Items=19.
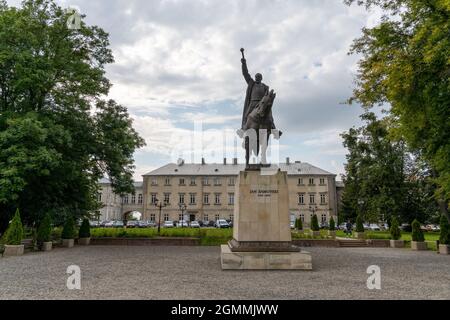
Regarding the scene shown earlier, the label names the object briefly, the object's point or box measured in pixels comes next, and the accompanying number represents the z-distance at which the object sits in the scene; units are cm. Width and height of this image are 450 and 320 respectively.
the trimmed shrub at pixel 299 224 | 3701
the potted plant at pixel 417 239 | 2084
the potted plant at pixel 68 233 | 1981
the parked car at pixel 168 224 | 5709
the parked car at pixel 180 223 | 6234
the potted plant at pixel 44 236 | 1730
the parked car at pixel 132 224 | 5704
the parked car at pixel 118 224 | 5816
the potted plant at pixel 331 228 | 3151
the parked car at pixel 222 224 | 5531
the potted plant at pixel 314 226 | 3226
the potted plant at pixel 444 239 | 1820
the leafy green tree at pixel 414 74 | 1252
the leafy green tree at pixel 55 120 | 1583
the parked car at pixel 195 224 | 5700
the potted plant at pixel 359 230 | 2735
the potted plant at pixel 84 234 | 2177
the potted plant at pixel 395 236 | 2312
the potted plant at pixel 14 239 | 1488
